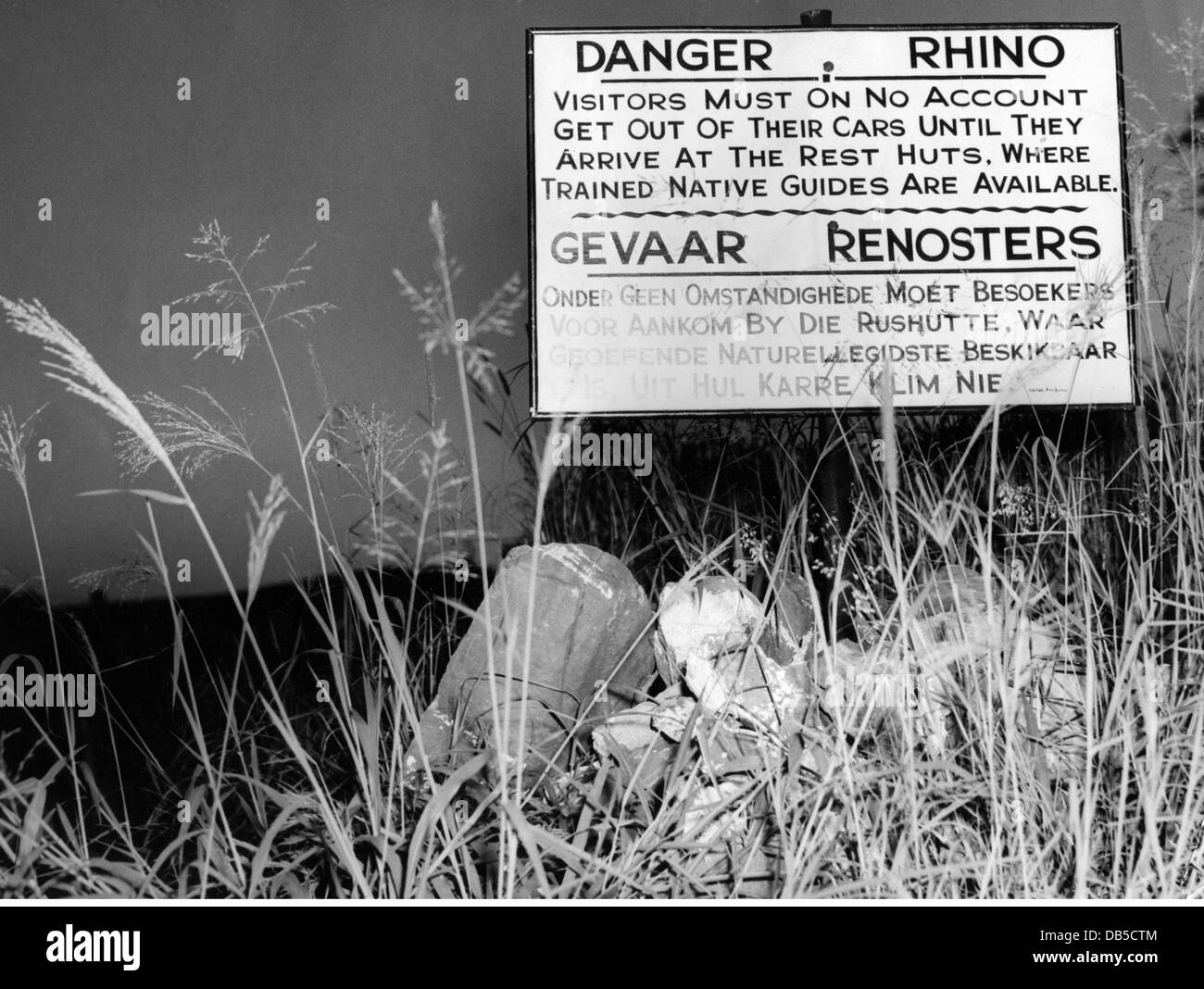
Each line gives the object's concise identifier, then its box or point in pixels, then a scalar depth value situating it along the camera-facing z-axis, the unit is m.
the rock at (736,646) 2.05
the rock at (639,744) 1.84
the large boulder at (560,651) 2.19
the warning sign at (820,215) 2.58
